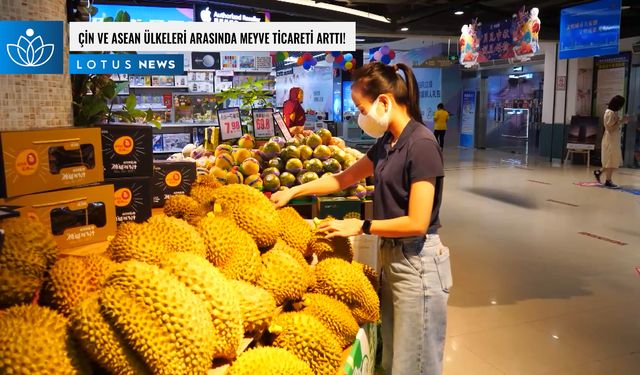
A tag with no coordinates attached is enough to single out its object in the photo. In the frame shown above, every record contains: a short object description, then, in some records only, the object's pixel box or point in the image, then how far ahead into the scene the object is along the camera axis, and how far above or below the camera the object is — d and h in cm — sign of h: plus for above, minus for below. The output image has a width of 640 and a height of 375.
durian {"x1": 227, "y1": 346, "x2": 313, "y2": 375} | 120 -56
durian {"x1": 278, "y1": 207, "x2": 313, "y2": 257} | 192 -40
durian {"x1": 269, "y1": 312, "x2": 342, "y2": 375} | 142 -59
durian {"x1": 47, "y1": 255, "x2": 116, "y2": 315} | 121 -37
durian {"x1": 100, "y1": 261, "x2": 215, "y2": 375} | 101 -39
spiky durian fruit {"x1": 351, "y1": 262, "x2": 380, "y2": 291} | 206 -59
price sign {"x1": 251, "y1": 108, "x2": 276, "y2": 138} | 453 +2
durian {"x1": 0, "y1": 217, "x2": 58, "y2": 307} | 116 -31
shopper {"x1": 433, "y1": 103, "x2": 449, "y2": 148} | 1567 +21
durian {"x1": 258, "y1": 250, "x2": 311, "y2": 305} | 155 -46
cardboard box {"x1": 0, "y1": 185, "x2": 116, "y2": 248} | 164 -29
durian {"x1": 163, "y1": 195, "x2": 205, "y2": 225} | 200 -33
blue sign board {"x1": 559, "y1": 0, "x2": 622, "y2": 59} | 805 +160
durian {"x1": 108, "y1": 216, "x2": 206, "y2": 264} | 135 -31
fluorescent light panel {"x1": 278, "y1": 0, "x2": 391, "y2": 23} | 837 +207
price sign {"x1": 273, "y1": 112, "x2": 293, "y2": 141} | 464 +0
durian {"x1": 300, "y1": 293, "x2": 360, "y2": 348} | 158 -58
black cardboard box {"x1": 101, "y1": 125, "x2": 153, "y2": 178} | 199 -10
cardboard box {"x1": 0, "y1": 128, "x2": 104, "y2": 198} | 158 -12
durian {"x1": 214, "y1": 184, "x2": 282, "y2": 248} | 173 -29
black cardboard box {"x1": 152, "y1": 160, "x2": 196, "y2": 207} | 243 -25
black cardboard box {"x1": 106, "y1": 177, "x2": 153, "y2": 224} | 201 -29
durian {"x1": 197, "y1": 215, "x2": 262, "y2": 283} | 152 -38
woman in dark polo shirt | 191 -36
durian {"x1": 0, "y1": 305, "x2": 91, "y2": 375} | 95 -42
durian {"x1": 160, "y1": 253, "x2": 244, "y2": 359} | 118 -40
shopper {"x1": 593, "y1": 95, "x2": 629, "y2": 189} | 905 -21
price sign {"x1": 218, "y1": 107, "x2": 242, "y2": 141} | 443 +2
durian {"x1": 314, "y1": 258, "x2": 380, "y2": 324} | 173 -54
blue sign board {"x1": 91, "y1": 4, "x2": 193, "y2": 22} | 653 +144
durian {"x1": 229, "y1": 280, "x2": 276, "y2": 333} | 135 -47
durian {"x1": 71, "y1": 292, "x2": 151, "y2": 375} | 102 -43
